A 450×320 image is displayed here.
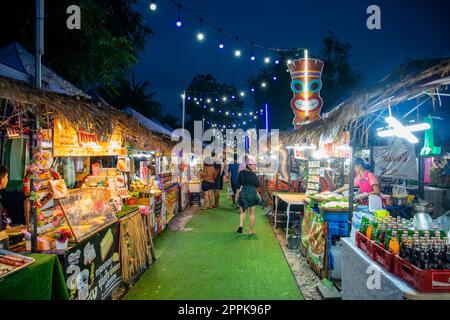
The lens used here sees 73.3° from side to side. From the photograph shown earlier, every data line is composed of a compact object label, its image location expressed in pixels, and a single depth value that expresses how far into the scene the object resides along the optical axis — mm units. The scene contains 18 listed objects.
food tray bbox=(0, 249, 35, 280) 2811
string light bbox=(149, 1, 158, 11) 6949
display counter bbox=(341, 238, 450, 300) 2633
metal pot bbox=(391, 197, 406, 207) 7293
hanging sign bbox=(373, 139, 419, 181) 7977
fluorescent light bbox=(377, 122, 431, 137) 4324
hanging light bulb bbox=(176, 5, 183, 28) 8086
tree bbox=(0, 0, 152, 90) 9555
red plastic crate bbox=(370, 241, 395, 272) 3012
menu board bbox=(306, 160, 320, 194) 9625
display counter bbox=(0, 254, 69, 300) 2662
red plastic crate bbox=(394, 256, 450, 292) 2562
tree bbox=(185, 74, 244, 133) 44562
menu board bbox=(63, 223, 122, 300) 3566
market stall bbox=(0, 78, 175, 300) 3477
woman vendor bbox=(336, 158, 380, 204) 6262
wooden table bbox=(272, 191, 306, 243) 8102
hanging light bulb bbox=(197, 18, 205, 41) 8586
